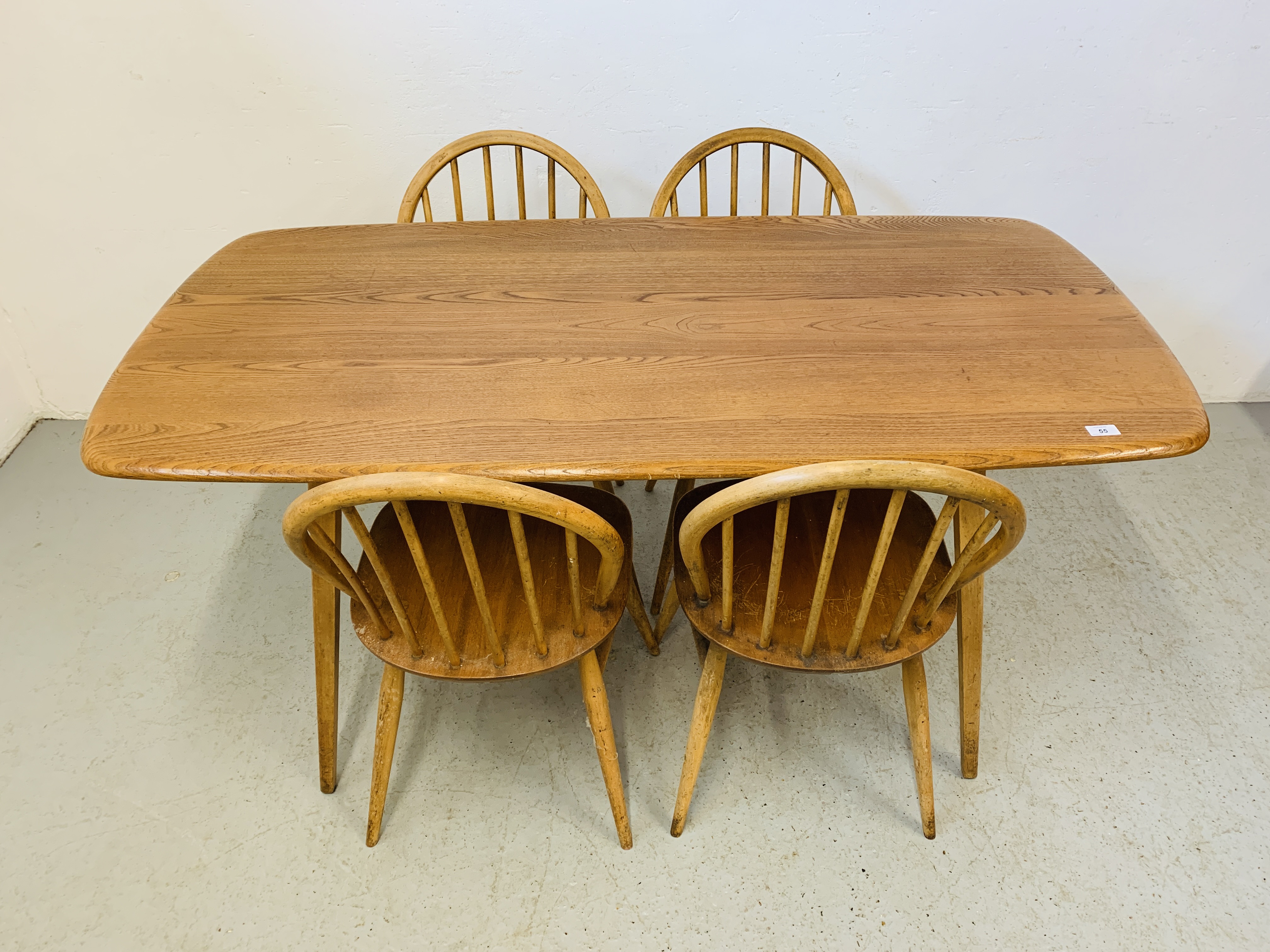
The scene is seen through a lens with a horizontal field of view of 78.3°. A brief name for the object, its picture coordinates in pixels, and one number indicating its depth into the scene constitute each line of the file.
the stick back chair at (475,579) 0.90
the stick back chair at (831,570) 0.90
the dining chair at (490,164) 1.67
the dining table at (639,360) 1.04
